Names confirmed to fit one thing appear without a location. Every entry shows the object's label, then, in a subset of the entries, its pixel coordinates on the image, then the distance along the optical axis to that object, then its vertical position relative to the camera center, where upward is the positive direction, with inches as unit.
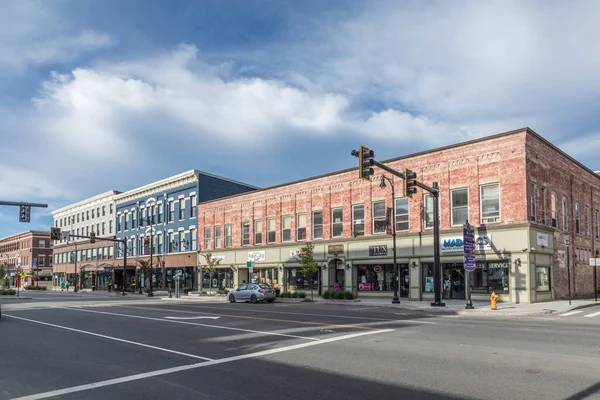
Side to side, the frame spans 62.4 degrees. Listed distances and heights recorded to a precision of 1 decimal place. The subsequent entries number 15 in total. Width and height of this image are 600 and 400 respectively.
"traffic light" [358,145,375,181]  798.4 +127.9
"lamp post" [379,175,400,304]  1163.9 -114.0
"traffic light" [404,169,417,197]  912.9 +104.4
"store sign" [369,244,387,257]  1379.3 -31.9
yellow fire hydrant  962.0 -118.4
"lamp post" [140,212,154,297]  2349.4 +101.5
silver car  1307.8 -143.3
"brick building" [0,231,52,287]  4023.1 -106.9
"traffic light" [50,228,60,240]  1672.6 +26.6
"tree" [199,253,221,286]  1780.6 -86.5
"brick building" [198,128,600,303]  1133.1 +39.7
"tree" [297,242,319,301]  1393.9 -62.5
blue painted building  2133.4 +85.3
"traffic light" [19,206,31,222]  1168.2 +66.6
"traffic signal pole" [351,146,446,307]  799.7 +104.4
